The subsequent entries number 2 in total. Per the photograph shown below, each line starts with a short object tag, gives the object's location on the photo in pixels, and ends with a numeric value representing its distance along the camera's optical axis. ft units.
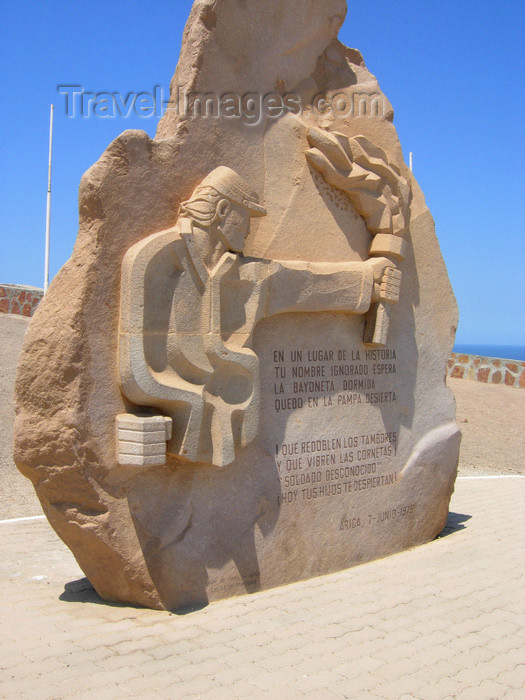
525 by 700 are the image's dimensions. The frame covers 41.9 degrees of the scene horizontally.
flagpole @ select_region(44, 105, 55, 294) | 40.50
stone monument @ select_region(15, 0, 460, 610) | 11.71
